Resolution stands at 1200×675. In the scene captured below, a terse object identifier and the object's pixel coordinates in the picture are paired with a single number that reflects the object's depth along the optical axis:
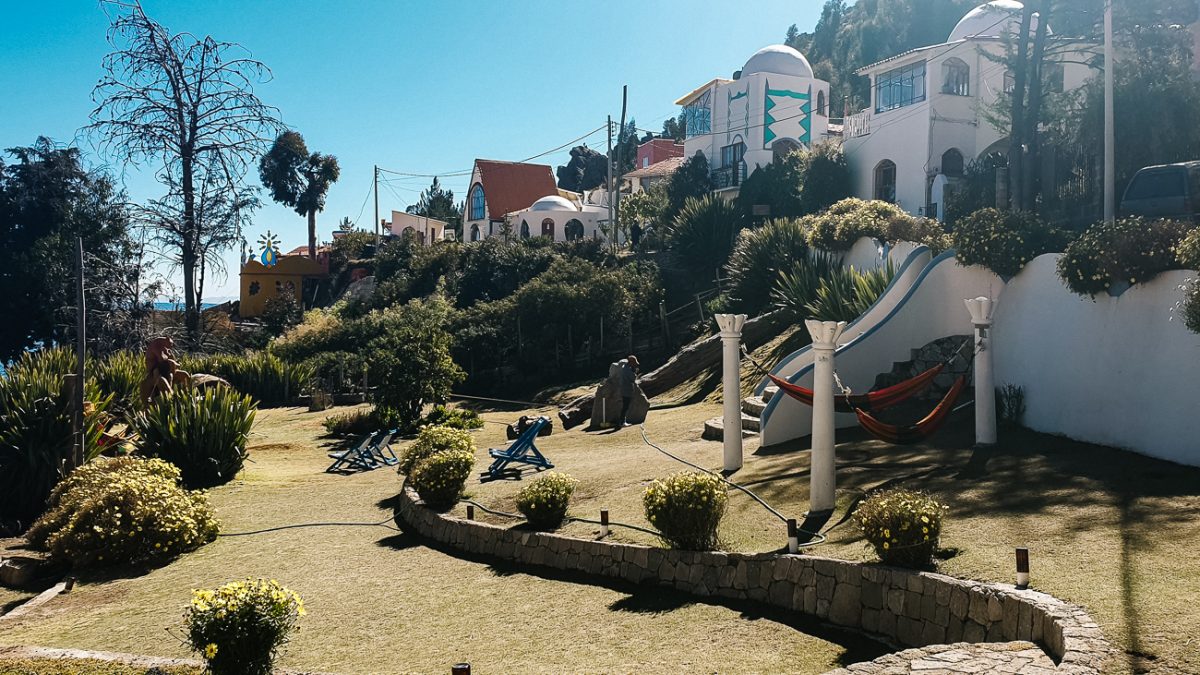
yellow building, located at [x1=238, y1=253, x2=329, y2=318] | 54.16
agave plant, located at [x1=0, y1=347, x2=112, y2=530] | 12.62
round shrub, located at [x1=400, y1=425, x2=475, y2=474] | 12.77
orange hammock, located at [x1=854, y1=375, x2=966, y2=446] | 9.79
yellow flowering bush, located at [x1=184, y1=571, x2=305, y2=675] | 5.55
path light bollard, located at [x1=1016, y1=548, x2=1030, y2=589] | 5.88
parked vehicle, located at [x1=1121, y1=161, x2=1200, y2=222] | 14.83
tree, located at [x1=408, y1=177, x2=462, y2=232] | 80.09
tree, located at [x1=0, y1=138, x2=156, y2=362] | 35.16
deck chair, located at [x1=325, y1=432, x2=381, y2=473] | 15.74
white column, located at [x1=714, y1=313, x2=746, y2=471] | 11.42
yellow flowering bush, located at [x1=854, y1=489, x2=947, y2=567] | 6.62
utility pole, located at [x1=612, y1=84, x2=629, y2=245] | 40.89
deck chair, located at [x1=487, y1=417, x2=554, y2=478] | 12.90
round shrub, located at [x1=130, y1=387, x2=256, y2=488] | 14.16
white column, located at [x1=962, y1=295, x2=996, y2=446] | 10.18
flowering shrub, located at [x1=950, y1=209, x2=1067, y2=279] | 12.24
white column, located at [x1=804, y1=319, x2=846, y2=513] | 8.85
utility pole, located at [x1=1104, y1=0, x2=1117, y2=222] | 15.88
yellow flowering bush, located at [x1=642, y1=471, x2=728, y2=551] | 8.02
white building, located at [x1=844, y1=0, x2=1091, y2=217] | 28.88
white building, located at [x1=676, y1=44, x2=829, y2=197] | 40.78
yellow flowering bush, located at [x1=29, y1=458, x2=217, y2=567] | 10.07
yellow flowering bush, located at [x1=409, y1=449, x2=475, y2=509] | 11.05
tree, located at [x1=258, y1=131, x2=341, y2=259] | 61.88
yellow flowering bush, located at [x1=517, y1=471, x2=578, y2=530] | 9.52
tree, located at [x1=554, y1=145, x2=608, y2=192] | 85.88
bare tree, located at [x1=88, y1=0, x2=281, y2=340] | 27.19
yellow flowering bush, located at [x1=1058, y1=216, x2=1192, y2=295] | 9.68
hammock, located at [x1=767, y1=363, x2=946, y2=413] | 10.21
